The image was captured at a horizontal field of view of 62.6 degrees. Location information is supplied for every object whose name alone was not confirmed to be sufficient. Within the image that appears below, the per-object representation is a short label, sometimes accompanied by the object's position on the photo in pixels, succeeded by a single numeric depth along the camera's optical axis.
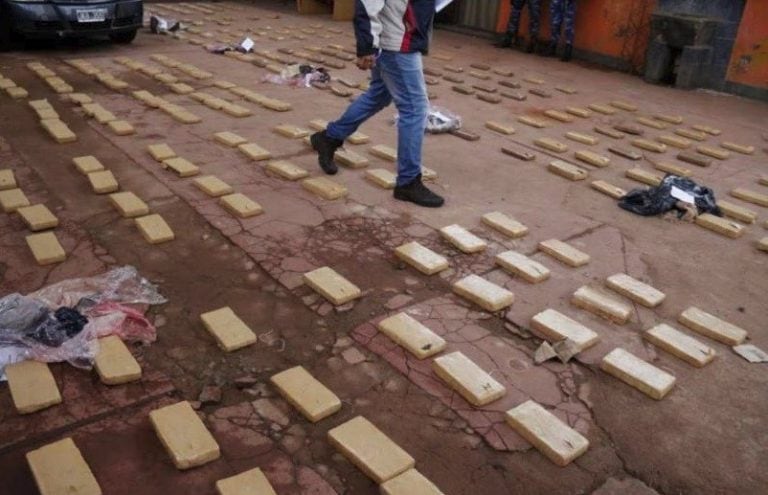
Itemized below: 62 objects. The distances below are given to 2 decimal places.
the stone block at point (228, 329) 2.76
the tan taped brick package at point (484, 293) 3.17
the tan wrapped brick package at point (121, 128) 5.24
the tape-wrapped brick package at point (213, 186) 4.18
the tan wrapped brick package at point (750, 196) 4.83
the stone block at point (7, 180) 4.14
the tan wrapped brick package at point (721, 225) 4.22
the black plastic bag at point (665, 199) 4.42
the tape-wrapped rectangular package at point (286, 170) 4.54
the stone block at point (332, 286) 3.12
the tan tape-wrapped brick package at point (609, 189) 4.70
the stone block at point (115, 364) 2.50
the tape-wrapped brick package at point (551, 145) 5.67
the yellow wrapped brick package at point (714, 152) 5.86
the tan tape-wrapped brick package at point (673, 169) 5.34
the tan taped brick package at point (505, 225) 3.95
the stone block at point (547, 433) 2.30
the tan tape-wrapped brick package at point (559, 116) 6.64
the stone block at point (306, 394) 2.42
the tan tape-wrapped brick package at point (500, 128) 6.02
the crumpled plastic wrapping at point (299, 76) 7.23
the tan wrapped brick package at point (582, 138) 5.97
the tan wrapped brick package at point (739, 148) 6.07
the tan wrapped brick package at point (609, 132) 6.25
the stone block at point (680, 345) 2.88
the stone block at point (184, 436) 2.18
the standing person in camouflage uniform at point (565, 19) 9.33
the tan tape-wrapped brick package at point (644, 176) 5.05
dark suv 7.65
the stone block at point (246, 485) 2.05
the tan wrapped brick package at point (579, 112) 6.88
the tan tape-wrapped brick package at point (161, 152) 4.72
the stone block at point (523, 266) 3.47
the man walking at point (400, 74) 3.72
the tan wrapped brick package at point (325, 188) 4.27
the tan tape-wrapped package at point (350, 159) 4.87
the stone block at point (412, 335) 2.79
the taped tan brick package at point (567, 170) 5.02
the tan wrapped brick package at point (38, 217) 3.61
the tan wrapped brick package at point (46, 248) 3.29
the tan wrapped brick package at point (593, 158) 5.42
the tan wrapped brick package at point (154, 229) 3.56
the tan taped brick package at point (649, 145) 5.91
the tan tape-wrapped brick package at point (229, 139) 5.12
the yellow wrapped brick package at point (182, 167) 4.47
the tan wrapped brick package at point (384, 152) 5.07
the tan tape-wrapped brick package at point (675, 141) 6.08
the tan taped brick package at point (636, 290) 3.33
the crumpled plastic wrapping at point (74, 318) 2.60
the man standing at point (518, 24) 9.79
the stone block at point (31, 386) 2.35
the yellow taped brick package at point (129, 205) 3.83
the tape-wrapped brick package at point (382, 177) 4.51
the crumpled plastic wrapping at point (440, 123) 5.84
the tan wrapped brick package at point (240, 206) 3.92
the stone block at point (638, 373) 2.65
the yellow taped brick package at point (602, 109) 7.08
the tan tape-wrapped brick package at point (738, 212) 4.47
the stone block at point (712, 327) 3.07
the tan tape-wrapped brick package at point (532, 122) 6.36
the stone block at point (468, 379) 2.54
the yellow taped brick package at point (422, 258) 3.46
